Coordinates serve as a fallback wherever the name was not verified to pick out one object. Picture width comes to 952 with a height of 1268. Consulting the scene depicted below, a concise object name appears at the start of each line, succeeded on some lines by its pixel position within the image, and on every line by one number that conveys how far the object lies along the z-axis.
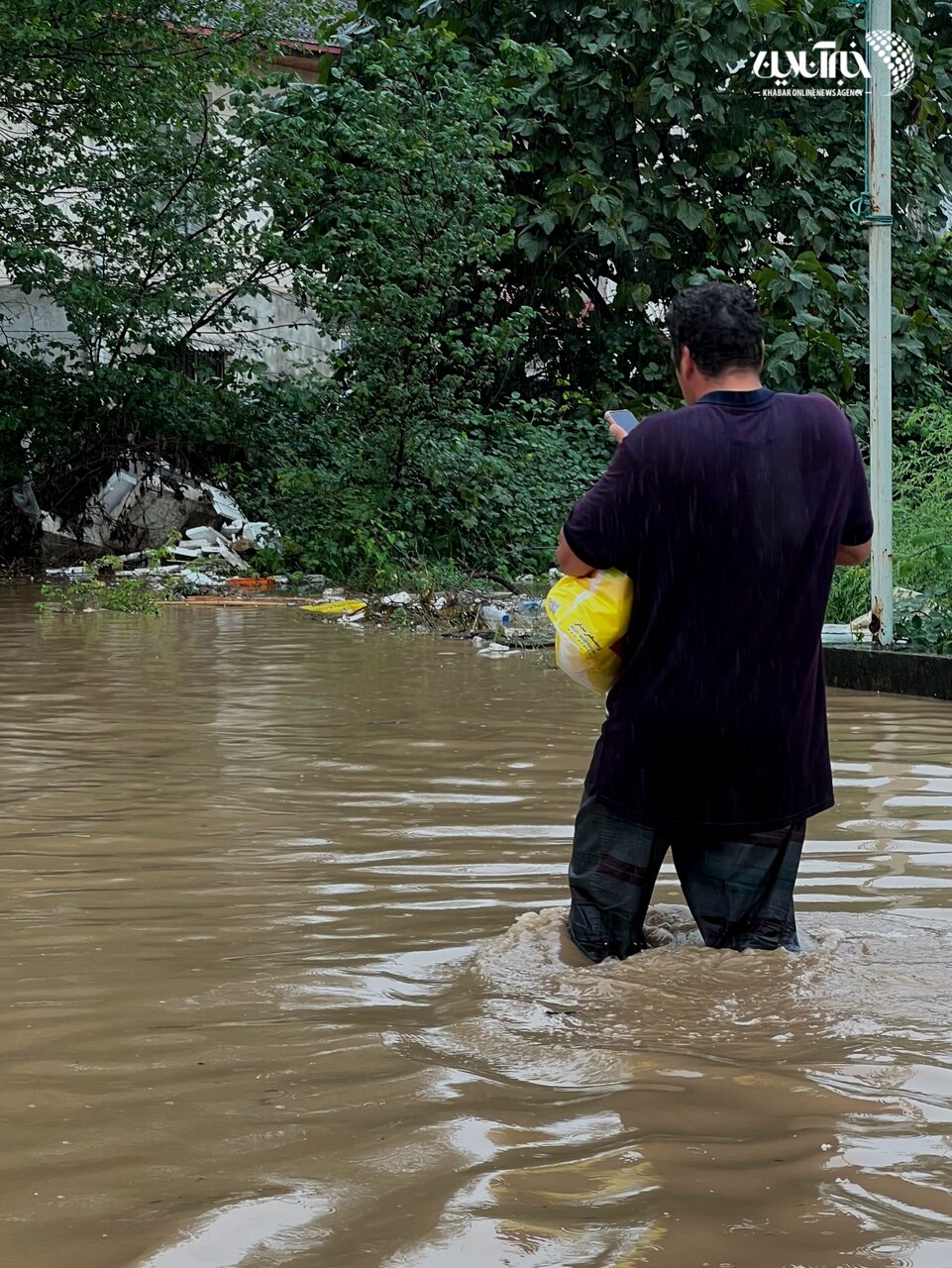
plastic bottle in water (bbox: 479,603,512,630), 13.15
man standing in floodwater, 3.69
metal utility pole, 9.88
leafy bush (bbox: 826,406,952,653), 10.10
